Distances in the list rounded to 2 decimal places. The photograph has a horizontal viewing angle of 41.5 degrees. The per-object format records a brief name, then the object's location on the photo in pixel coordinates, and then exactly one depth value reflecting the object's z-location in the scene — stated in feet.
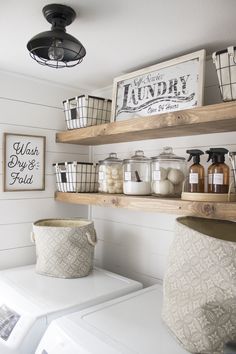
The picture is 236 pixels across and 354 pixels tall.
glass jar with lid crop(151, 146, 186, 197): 5.15
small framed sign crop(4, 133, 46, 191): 6.28
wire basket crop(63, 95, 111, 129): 6.10
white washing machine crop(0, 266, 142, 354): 4.14
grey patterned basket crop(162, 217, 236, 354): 3.26
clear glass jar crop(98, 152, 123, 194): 5.99
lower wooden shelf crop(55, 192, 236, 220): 4.04
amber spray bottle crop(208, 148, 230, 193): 4.40
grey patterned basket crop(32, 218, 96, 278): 5.67
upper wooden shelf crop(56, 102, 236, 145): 4.07
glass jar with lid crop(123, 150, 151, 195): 5.43
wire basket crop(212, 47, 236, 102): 3.91
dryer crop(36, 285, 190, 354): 3.58
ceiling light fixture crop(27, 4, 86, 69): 3.71
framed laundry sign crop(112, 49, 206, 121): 4.73
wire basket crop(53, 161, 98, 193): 6.44
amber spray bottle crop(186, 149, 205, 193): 4.65
